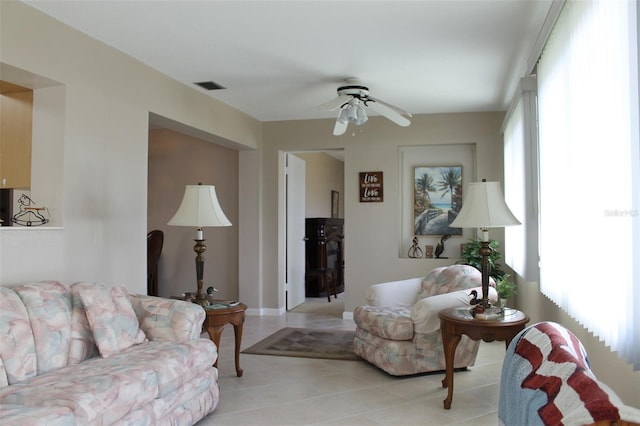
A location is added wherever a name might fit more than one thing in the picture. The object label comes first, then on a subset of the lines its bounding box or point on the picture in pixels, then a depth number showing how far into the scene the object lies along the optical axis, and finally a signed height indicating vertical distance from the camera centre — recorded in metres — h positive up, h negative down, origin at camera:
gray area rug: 4.66 -1.18
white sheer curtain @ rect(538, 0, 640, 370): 1.78 +0.23
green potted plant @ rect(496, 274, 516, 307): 5.15 -0.66
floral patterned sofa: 2.18 -0.72
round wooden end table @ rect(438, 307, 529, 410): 3.13 -0.66
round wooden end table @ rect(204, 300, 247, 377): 3.62 -0.67
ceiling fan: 4.53 +1.06
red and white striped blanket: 1.08 -0.40
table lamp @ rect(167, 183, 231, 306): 3.73 +0.07
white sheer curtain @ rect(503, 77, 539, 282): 3.83 +0.38
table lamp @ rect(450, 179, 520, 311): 3.39 +0.06
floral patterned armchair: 3.83 -0.84
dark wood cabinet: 8.16 -0.43
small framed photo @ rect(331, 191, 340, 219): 10.30 +0.41
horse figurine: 3.35 +0.07
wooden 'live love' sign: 6.33 +0.45
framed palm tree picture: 6.23 +0.31
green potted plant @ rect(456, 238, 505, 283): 5.61 -0.38
